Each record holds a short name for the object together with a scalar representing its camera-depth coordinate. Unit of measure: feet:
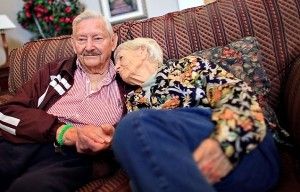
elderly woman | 2.63
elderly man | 3.85
